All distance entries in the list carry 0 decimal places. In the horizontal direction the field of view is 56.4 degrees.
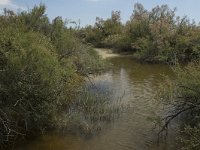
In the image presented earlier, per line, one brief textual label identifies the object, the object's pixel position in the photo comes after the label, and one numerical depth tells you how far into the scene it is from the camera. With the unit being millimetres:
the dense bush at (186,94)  6011
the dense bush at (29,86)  5785
